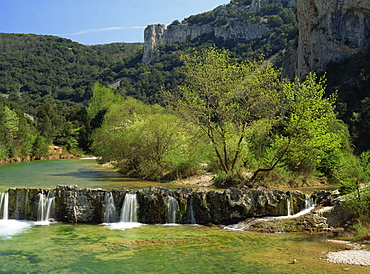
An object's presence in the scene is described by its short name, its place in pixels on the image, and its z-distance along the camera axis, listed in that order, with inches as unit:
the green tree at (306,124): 799.7
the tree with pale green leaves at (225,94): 860.6
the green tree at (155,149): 1130.0
